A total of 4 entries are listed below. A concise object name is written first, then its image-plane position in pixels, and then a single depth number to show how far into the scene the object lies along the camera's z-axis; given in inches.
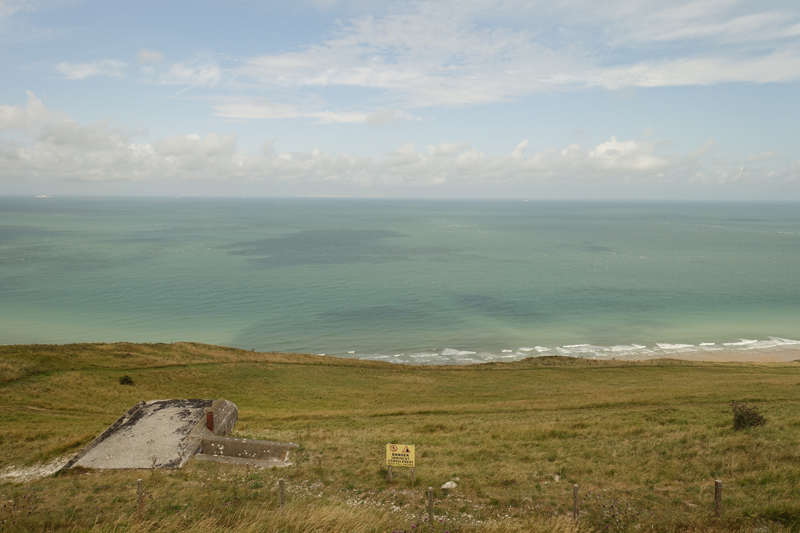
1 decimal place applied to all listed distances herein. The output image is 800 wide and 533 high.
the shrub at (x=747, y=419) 705.0
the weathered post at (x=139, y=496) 425.6
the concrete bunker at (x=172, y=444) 670.5
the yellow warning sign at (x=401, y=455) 498.9
